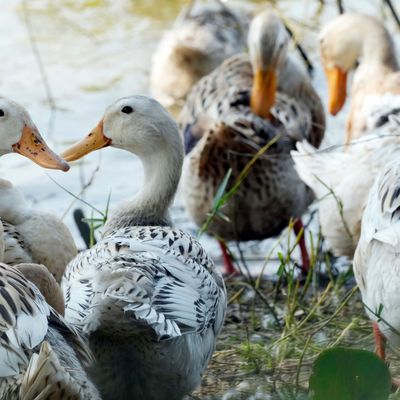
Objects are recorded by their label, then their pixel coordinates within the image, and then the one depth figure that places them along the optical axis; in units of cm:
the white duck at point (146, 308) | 902
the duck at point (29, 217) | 1172
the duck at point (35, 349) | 804
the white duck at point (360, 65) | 1568
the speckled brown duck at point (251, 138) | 1522
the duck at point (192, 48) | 2273
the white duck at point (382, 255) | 971
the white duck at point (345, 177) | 1304
